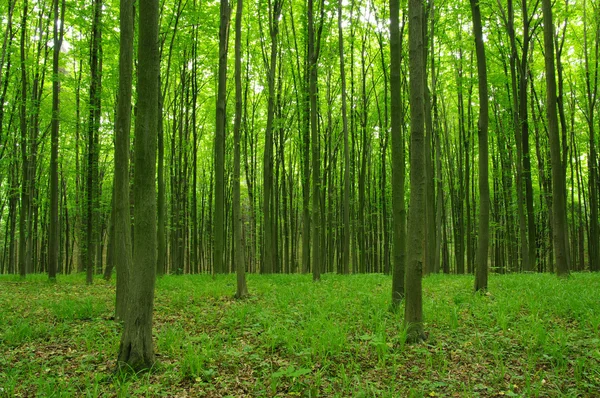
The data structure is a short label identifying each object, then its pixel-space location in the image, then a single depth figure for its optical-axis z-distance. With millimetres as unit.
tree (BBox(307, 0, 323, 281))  11109
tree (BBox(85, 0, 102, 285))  10900
